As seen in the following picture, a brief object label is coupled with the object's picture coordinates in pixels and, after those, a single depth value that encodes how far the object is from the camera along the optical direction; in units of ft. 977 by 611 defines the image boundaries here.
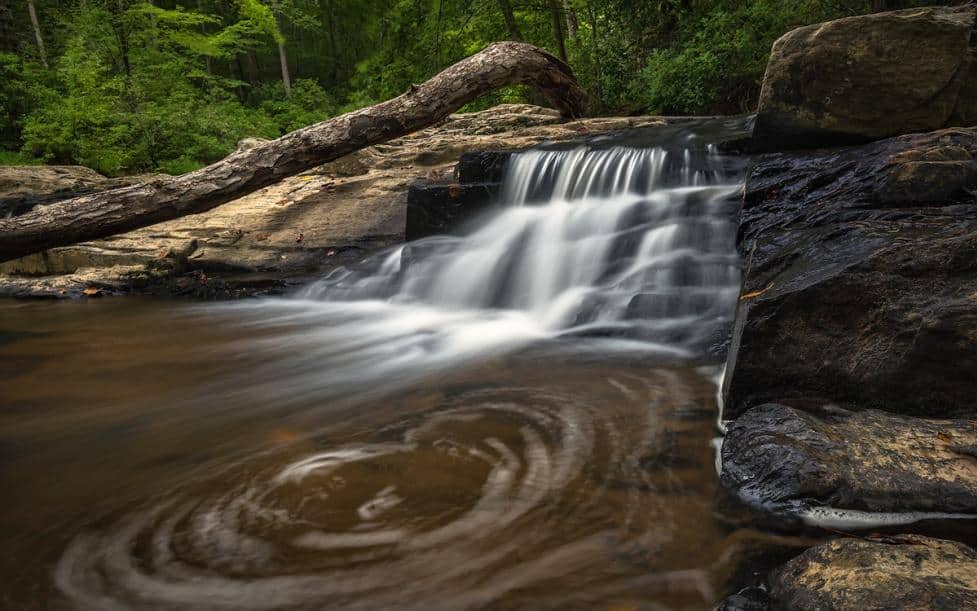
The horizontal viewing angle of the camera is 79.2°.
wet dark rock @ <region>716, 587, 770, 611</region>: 4.58
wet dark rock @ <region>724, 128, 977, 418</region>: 6.68
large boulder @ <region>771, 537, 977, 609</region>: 3.91
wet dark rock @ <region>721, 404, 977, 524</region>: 5.55
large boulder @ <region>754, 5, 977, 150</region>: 13.01
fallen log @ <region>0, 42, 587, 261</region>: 17.53
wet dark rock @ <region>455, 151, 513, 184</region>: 21.11
